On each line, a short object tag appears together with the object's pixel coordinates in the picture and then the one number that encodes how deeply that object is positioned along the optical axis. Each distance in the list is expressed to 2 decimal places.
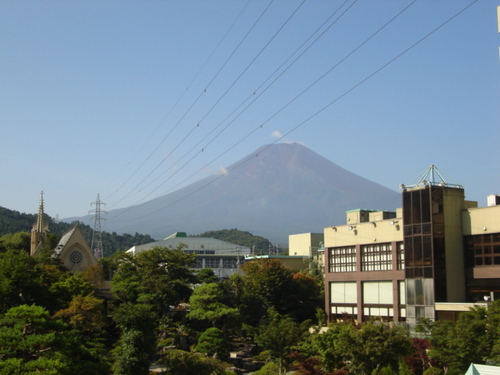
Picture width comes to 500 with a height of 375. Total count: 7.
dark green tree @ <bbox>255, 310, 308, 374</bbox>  31.44
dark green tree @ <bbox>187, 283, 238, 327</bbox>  38.31
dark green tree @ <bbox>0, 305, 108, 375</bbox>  18.67
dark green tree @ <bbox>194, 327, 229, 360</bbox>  34.41
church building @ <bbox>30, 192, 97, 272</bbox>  60.66
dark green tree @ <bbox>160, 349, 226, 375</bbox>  28.12
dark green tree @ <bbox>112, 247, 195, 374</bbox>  33.84
